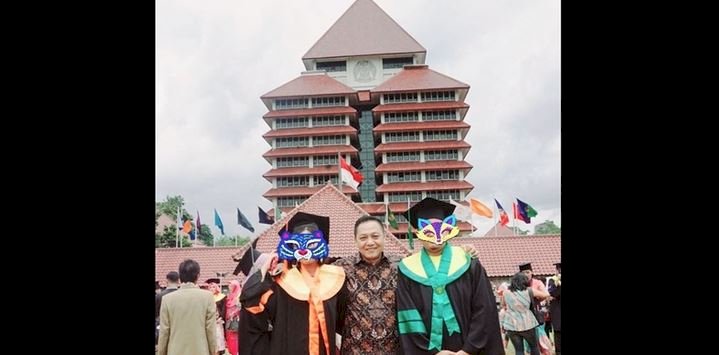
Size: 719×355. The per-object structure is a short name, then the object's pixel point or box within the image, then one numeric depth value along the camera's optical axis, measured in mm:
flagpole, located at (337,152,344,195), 37462
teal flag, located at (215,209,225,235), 21072
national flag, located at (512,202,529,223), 24345
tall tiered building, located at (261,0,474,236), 38406
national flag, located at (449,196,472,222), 15381
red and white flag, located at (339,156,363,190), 24500
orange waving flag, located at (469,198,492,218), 20455
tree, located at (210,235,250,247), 42269
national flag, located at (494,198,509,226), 26531
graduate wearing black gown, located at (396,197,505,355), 4879
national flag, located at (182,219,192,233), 21289
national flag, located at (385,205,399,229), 23178
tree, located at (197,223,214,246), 55194
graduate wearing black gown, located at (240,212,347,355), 5051
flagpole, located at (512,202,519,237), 25216
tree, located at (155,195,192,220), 55400
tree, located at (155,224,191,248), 44750
